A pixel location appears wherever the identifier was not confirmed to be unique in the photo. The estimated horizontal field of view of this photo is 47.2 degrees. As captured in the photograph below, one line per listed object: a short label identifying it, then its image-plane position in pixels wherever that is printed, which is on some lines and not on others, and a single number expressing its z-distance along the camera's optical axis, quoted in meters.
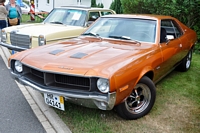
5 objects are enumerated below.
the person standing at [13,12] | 8.23
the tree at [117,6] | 14.80
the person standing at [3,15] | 7.89
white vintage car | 5.81
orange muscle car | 2.96
